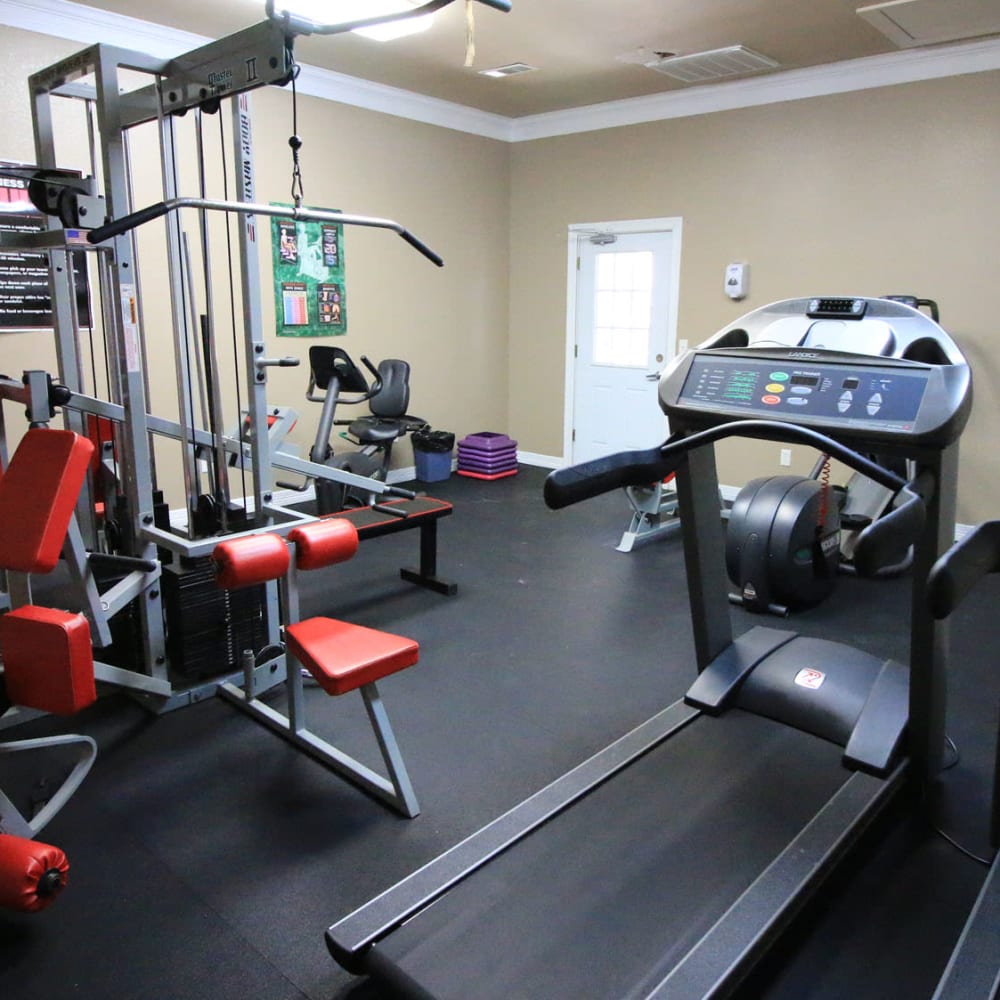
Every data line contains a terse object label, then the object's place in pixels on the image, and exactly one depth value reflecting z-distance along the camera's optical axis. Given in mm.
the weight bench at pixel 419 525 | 3809
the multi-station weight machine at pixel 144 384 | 2400
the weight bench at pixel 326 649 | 2186
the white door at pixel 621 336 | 5973
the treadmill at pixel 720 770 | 1499
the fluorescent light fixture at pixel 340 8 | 3490
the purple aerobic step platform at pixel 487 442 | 6426
